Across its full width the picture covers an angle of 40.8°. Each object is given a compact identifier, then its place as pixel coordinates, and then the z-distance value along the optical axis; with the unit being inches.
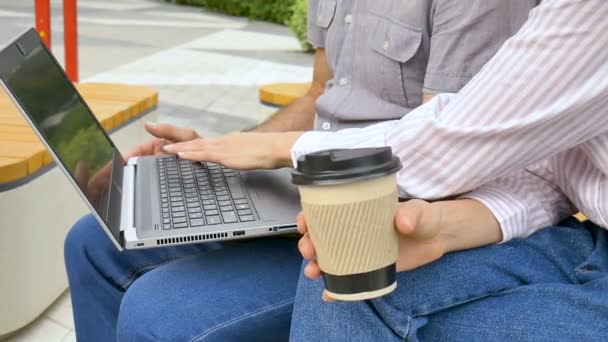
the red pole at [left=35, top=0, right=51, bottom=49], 162.7
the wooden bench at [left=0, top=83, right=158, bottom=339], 94.8
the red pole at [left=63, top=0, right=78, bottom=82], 170.1
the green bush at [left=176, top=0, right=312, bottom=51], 516.4
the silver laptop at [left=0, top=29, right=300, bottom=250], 54.3
